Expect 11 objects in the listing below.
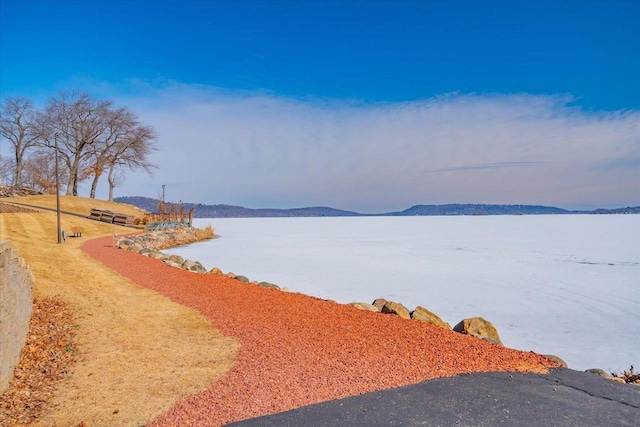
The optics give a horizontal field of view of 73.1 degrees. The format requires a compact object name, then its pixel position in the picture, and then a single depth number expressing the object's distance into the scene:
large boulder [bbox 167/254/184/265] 17.80
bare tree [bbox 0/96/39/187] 45.78
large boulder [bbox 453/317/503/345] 8.09
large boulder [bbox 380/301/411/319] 9.27
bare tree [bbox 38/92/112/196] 43.09
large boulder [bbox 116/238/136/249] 21.19
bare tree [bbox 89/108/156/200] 44.22
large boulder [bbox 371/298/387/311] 10.18
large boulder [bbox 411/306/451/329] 8.74
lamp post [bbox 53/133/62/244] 20.80
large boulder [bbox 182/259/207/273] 15.94
